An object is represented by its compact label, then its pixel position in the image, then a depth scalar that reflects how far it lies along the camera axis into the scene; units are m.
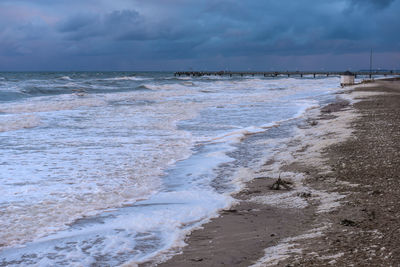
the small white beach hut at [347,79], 46.81
